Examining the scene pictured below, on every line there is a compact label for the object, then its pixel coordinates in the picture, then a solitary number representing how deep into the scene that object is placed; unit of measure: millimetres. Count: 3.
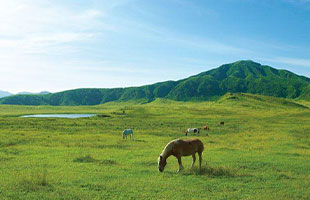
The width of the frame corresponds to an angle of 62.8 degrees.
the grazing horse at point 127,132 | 40375
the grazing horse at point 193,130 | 49281
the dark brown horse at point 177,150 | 18234
